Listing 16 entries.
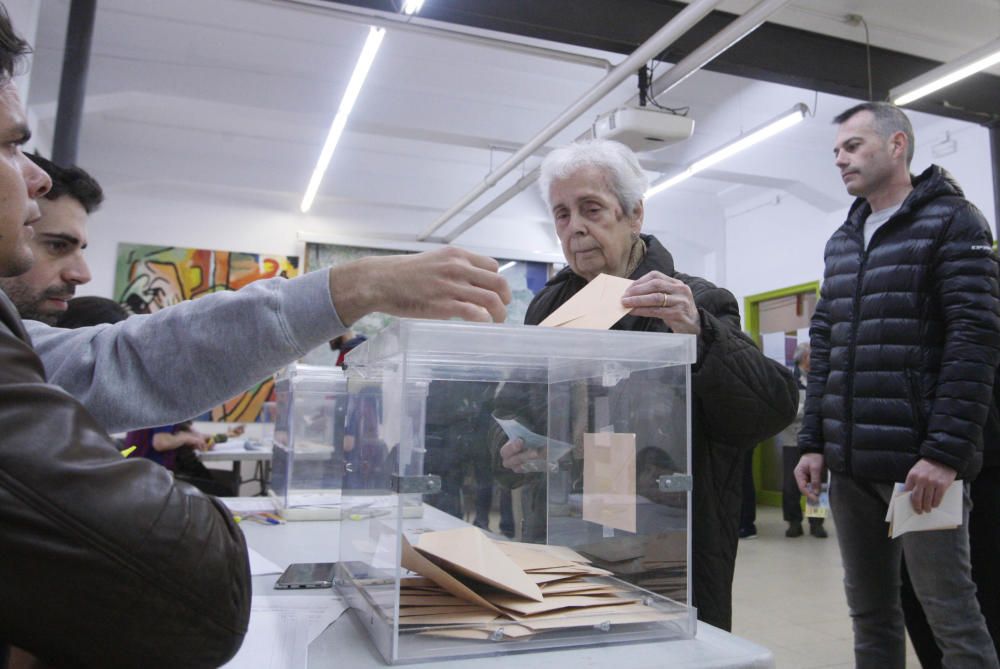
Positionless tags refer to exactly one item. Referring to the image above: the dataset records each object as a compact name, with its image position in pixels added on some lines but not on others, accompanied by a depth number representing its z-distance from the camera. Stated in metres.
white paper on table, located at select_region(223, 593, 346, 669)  0.64
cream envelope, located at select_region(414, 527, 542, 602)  0.68
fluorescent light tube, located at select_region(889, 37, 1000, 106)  3.65
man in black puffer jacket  1.60
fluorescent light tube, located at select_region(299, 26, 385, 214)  3.88
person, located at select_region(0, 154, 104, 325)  1.67
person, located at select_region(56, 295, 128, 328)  2.22
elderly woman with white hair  1.00
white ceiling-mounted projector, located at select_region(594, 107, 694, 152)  4.07
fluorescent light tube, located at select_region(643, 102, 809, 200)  4.66
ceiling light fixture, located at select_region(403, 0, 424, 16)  3.36
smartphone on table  0.91
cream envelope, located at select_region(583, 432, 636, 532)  0.80
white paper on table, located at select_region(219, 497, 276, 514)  1.77
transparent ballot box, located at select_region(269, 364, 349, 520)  1.78
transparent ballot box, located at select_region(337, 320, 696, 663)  0.66
